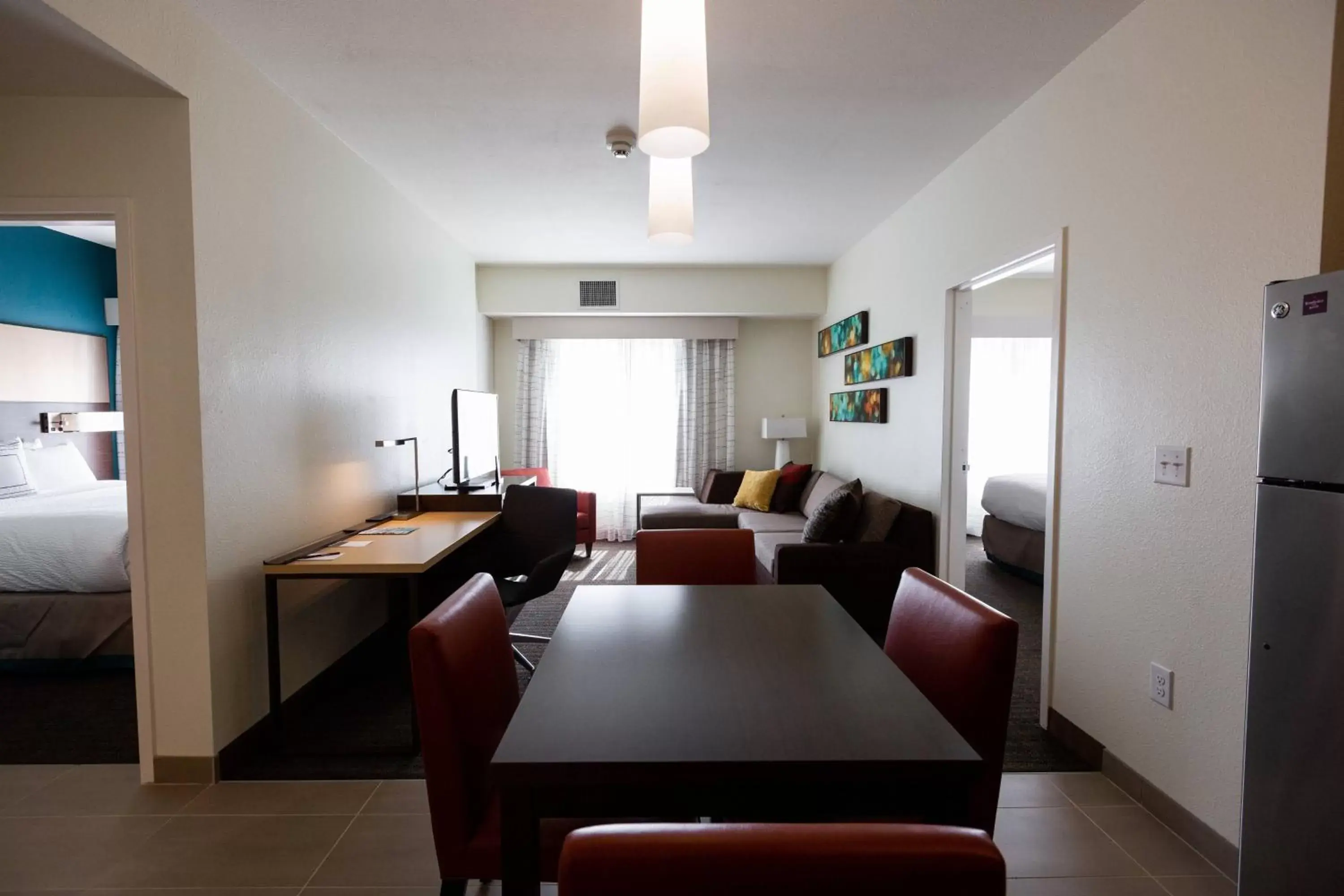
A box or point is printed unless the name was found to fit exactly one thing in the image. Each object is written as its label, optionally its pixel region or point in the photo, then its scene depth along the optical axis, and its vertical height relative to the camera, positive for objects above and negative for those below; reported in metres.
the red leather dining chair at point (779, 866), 0.63 -0.44
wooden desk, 2.40 -0.58
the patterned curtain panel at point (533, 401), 6.41 +0.11
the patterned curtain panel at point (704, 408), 6.47 +0.04
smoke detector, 3.01 +1.28
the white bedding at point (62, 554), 3.10 -0.69
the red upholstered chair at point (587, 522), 5.69 -0.97
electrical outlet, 1.99 -0.84
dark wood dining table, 1.00 -0.54
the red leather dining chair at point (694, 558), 2.37 -0.53
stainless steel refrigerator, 1.22 -0.39
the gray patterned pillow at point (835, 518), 3.71 -0.61
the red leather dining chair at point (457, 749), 1.22 -0.66
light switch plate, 1.92 -0.16
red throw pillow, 5.51 -0.66
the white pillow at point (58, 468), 4.36 -0.40
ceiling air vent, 5.89 +1.08
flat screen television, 3.93 -0.16
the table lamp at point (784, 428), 6.11 -0.14
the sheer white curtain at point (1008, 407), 6.29 +0.07
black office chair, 3.39 -0.66
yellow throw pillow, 5.52 -0.67
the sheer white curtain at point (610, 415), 6.47 -0.03
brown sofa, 3.58 -0.83
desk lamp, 3.58 -0.59
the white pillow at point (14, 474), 4.07 -0.40
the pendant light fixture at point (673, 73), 1.37 +0.72
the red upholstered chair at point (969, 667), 1.32 -0.55
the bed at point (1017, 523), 4.46 -0.80
